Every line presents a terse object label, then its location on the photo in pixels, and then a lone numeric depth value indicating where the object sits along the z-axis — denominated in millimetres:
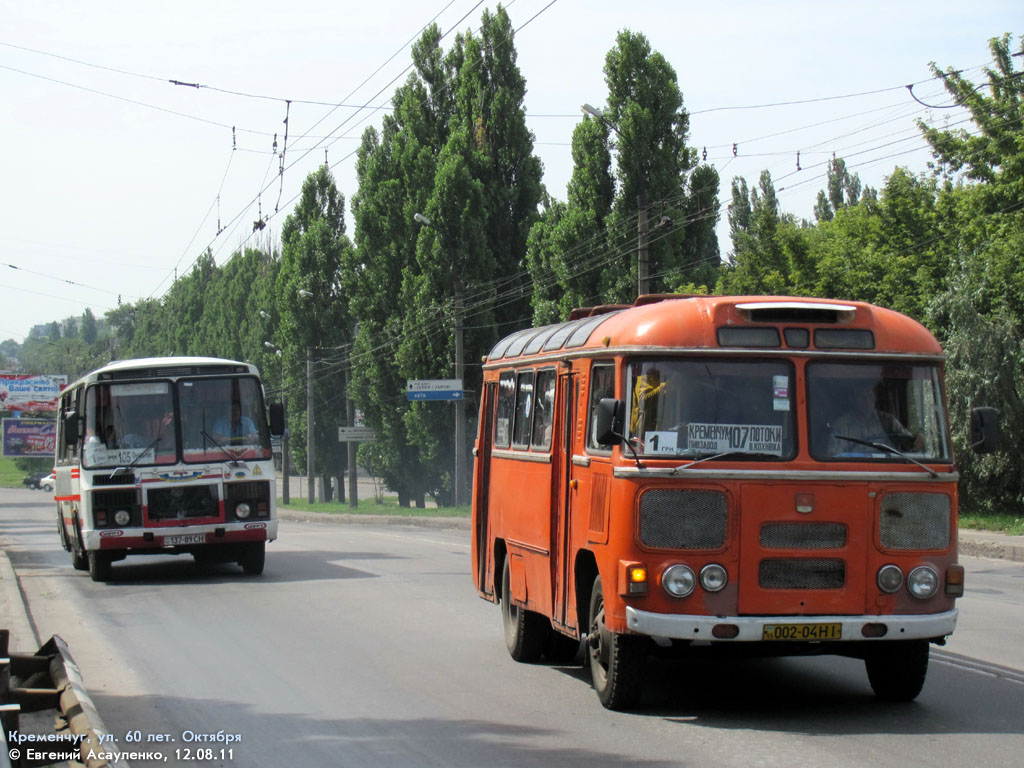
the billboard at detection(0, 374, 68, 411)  88562
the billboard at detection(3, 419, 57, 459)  106062
